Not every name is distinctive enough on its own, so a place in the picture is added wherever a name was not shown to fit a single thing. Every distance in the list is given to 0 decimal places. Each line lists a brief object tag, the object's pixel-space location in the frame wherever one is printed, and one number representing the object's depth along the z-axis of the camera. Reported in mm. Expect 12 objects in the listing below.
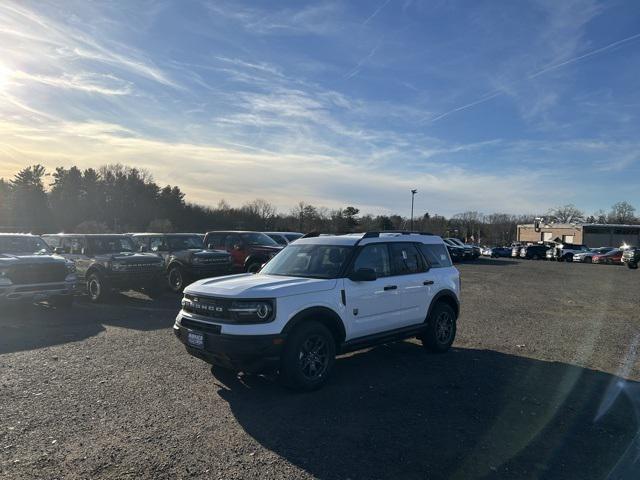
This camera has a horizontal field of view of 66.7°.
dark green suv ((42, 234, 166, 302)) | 13094
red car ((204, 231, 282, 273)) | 16844
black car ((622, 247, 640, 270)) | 34031
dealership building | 77188
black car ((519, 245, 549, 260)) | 51094
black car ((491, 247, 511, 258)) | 53416
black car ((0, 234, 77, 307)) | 10375
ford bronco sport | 5516
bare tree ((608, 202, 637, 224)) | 121000
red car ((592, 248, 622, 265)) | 41438
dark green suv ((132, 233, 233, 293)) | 14875
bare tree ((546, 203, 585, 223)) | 117000
